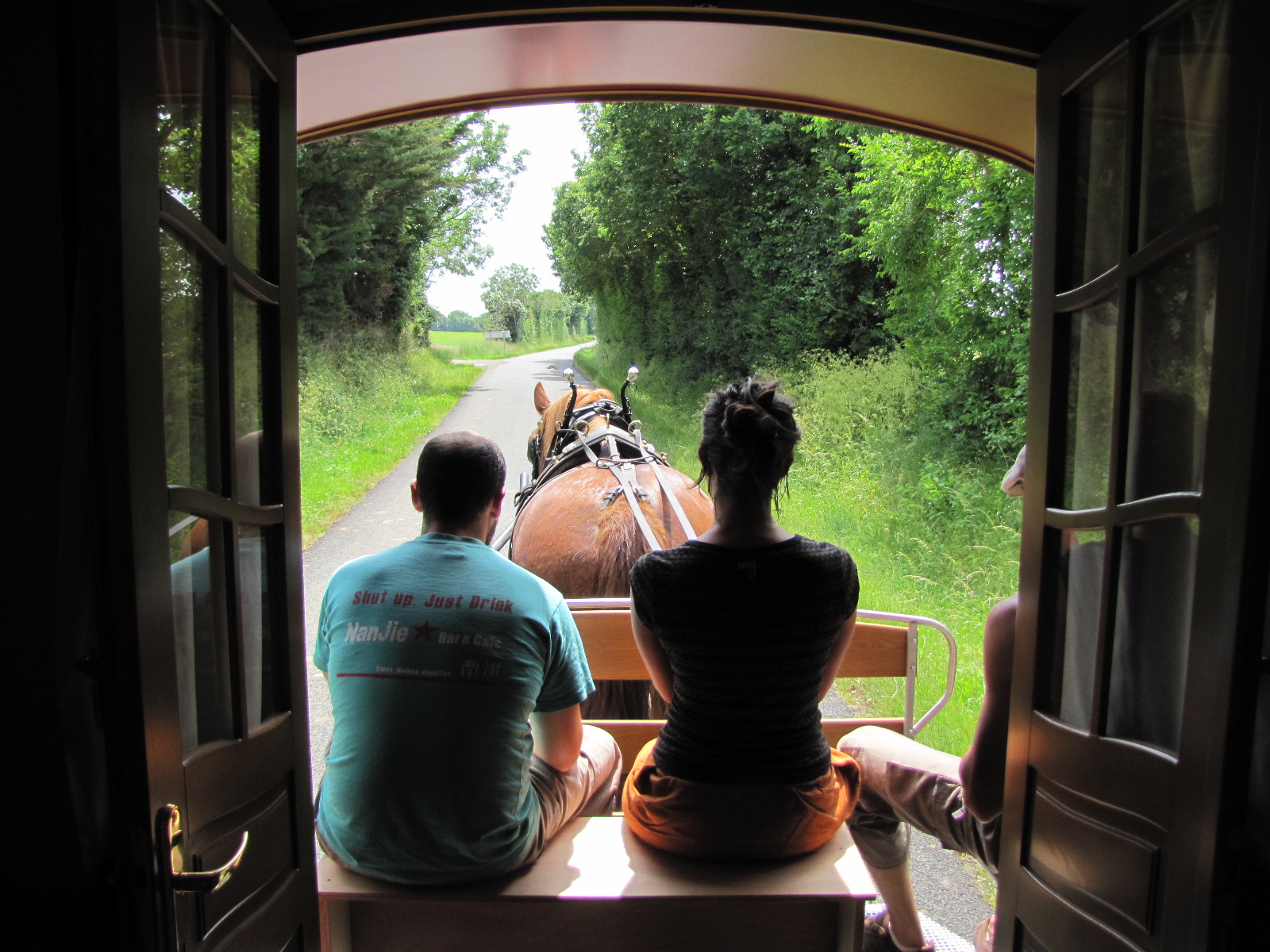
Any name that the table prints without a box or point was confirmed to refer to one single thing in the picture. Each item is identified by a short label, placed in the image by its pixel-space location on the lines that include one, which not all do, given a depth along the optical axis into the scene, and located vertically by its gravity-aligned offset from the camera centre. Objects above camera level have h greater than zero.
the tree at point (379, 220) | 18.08 +4.39
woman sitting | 1.86 -0.51
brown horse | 3.38 -0.49
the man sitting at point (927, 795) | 2.08 -0.99
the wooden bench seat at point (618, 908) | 1.86 -1.09
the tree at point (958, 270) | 8.66 +1.62
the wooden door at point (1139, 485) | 1.25 -0.11
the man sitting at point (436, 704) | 1.81 -0.62
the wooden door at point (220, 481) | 1.21 -0.13
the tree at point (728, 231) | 14.55 +3.65
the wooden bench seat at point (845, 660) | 2.80 -0.79
